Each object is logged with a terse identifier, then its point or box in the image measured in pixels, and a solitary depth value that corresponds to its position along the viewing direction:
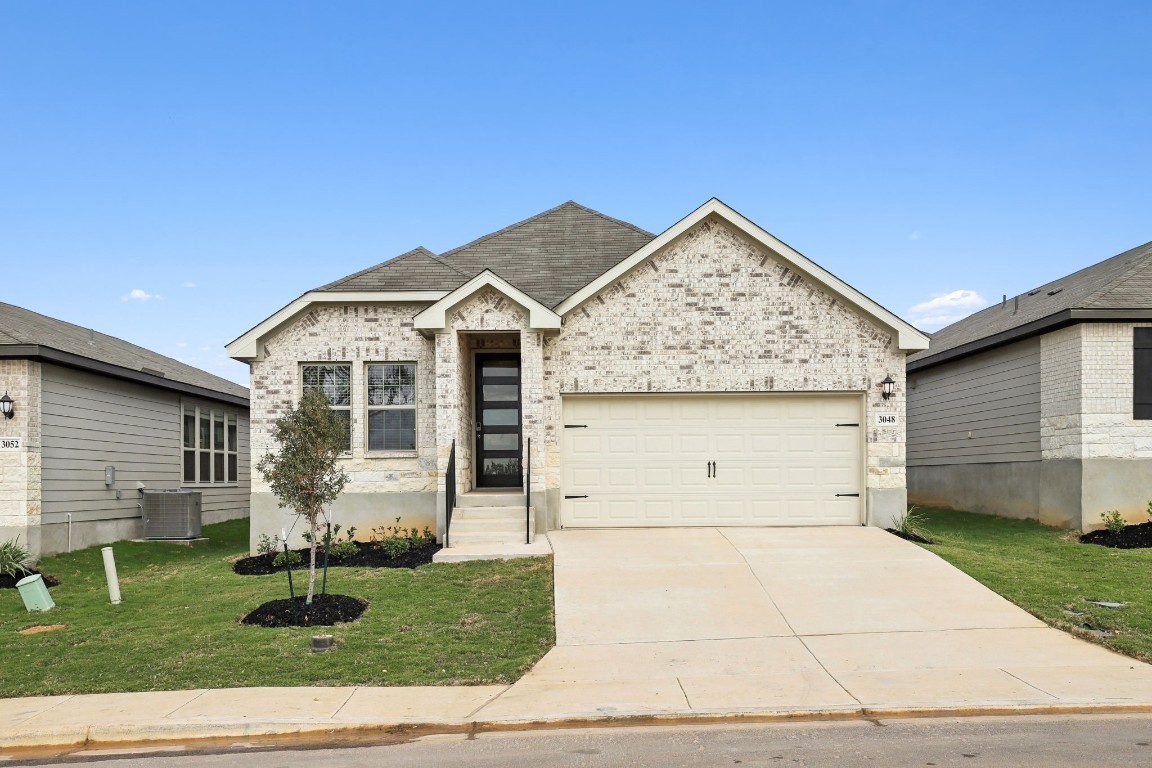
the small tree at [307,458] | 10.38
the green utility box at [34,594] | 11.64
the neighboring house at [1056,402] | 15.71
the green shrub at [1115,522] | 15.20
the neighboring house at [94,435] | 14.77
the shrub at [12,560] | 13.59
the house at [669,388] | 15.27
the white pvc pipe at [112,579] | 11.77
